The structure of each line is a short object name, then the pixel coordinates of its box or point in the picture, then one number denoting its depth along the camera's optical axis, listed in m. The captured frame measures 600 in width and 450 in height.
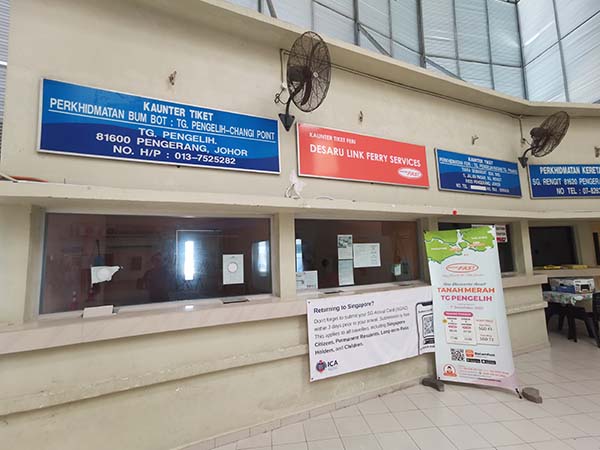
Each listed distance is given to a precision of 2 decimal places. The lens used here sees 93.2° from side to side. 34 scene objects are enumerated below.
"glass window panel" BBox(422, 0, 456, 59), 6.23
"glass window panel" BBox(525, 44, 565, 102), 6.18
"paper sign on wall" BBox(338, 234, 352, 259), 3.06
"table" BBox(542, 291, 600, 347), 4.07
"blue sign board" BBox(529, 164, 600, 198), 4.25
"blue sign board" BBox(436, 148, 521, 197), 3.61
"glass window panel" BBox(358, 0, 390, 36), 5.42
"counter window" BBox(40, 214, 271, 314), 2.03
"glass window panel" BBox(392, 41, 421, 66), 5.81
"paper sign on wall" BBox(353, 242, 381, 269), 3.14
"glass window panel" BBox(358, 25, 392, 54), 5.36
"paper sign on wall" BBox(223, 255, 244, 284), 2.53
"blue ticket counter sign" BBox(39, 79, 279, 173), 1.97
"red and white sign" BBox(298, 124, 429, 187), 2.79
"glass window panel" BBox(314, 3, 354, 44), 4.95
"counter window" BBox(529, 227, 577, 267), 4.82
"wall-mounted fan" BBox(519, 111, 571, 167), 3.87
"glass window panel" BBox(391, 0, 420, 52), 5.84
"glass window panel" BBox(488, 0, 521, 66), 6.82
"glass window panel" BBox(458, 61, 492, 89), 6.58
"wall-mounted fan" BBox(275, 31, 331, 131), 2.45
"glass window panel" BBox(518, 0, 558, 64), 6.39
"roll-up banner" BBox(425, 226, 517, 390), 2.82
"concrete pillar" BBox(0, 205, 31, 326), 1.78
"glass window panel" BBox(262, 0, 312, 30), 4.59
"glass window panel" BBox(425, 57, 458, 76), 6.25
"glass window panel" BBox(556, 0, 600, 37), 5.62
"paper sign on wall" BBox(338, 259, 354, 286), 3.05
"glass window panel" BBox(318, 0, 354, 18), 5.05
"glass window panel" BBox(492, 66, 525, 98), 6.86
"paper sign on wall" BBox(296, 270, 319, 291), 2.84
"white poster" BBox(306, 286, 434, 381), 2.55
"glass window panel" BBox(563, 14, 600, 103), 5.45
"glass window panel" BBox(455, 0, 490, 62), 6.49
